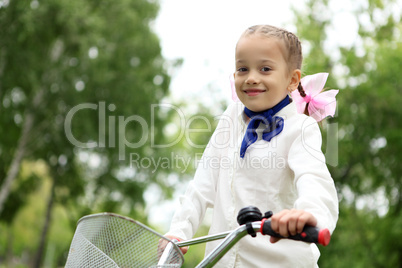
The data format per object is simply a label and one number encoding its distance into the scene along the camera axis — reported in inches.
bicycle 76.6
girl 96.3
